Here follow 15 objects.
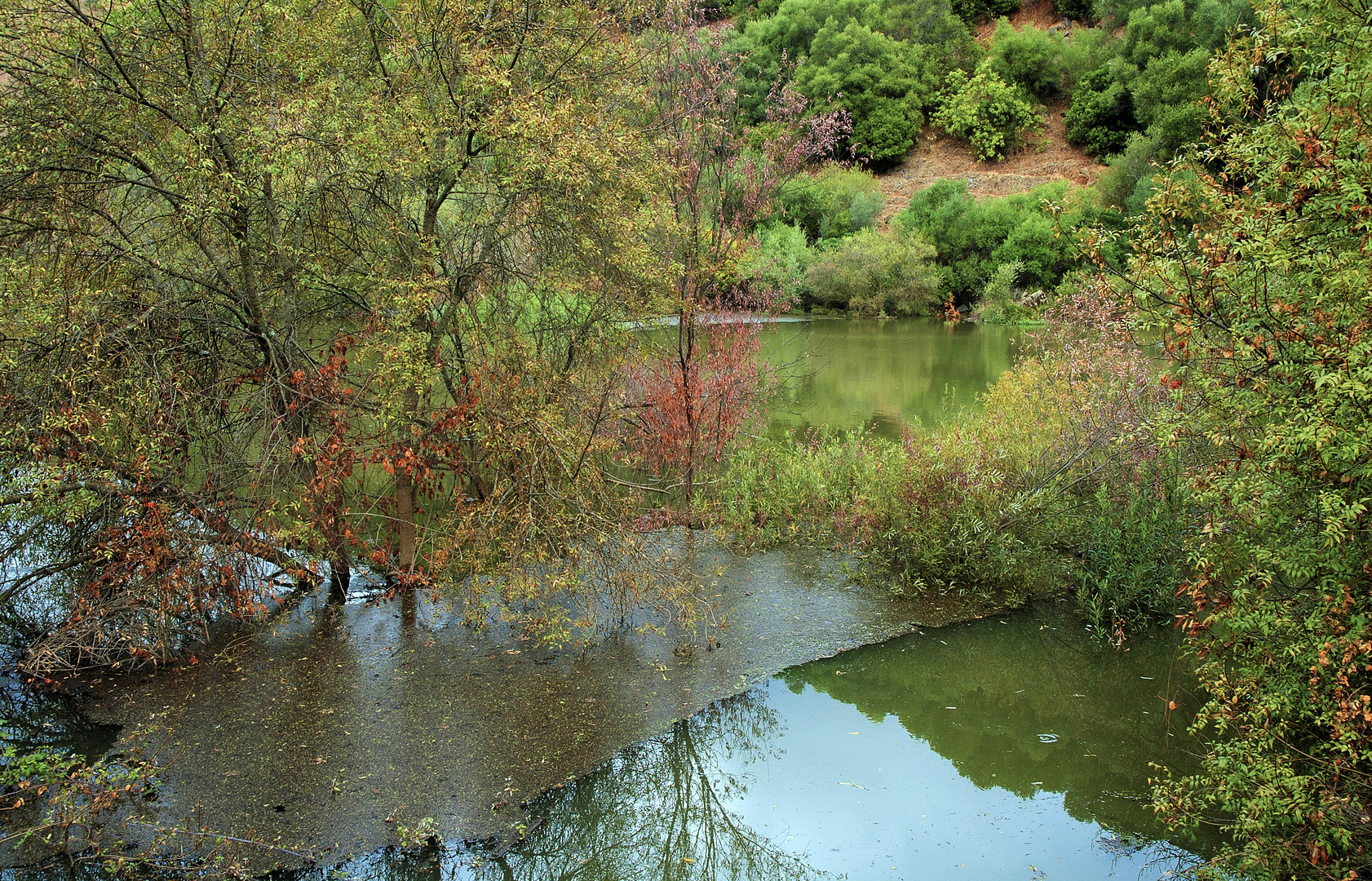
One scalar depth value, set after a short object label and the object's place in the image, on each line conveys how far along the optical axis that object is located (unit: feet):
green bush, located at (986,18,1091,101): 165.17
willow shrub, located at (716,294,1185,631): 23.50
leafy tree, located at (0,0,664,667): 17.80
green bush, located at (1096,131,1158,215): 120.67
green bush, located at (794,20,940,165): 157.17
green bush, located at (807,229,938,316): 111.34
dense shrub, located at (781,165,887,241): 128.36
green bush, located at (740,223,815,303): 101.09
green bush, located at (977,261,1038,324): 104.32
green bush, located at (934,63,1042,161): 159.22
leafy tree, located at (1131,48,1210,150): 124.16
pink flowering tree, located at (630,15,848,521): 29.01
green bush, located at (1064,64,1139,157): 147.74
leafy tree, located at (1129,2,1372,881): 10.90
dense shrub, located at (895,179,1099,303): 115.75
